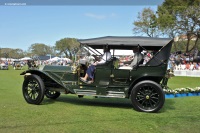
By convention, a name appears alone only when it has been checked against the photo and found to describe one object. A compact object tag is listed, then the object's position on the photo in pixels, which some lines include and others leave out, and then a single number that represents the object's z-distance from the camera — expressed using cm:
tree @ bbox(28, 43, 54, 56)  9749
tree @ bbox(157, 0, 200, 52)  3622
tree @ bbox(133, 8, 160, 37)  4247
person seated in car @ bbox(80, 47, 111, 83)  800
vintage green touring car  756
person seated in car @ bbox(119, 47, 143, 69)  787
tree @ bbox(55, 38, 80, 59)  8032
